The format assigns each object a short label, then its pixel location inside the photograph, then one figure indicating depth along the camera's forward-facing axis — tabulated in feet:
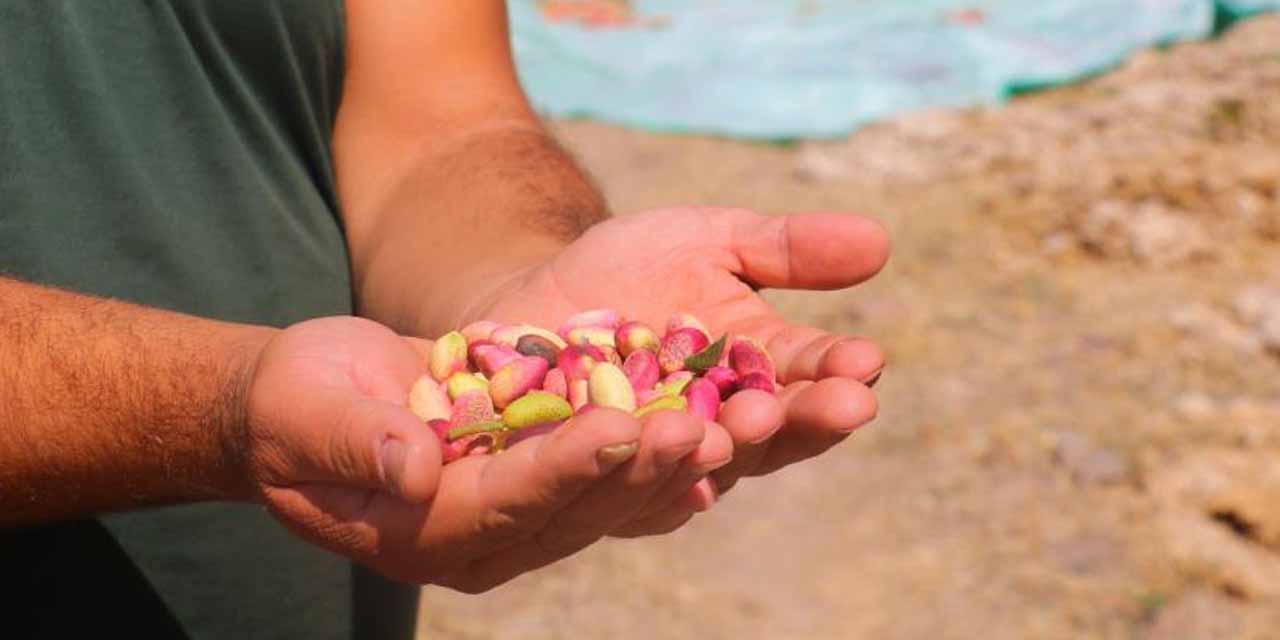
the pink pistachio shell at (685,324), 4.21
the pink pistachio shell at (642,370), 4.18
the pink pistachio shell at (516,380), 3.96
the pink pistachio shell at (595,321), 4.27
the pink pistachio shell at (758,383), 3.82
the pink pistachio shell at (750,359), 3.91
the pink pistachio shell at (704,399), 3.70
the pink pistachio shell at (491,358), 4.01
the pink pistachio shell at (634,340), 4.21
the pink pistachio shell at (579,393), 4.10
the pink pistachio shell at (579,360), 4.10
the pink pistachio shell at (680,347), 4.15
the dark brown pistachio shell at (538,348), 4.13
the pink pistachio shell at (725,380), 3.92
